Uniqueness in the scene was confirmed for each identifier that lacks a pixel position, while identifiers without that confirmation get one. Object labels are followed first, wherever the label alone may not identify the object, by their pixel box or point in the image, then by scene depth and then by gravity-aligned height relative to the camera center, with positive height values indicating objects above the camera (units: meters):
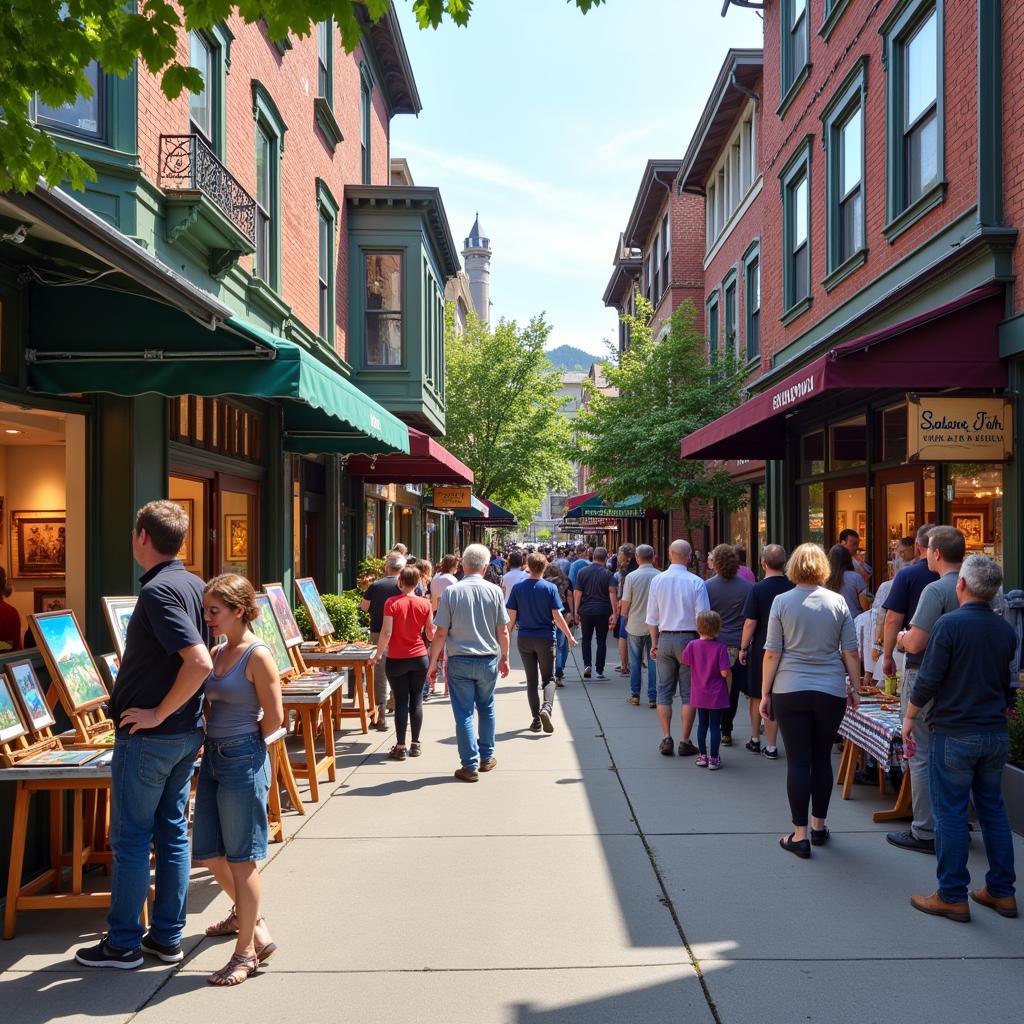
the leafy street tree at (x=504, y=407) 35.38 +4.30
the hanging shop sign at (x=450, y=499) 24.80 +0.71
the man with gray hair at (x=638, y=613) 12.17 -1.11
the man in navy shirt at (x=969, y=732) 5.28 -1.11
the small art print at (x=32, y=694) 5.55 -0.93
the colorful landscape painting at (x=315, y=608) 11.09 -0.91
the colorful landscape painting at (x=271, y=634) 8.69 -0.93
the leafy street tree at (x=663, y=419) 19.62 +2.17
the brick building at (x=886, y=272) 9.07 +3.02
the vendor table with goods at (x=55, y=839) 5.14 -1.57
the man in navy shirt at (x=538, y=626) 10.73 -1.08
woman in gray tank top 4.64 -1.11
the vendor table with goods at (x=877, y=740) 6.86 -1.56
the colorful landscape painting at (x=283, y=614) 9.64 -0.85
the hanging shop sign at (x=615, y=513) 30.25 +0.44
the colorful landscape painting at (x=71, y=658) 5.75 -0.76
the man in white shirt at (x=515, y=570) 13.05 -0.59
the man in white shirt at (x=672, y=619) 9.72 -0.91
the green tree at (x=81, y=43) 4.75 +2.42
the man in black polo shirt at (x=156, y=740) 4.54 -0.99
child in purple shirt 8.89 -1.40
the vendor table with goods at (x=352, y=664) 9.86 -1.41
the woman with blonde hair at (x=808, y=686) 6.36 -1.03
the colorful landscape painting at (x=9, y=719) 5.26 -1.01
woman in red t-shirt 9.36 -1.16
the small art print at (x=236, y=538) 11.85 -0.12
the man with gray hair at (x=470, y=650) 8.57 -1.08
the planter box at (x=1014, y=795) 6.75 -1.86
